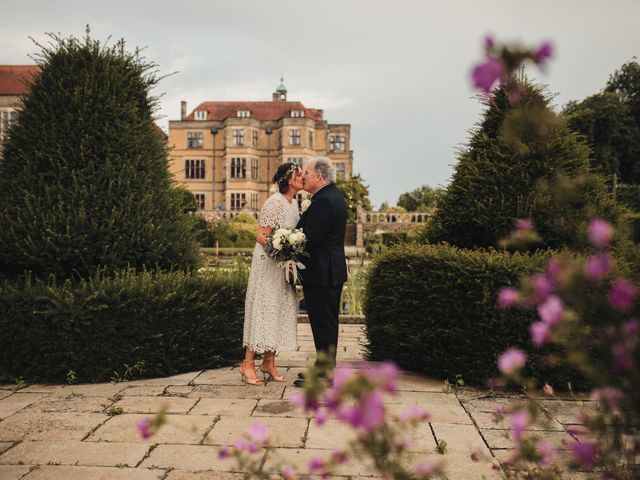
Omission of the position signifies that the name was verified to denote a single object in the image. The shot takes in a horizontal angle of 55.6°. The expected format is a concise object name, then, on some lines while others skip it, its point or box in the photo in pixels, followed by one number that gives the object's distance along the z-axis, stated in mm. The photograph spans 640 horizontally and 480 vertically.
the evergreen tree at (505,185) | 5410
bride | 5242
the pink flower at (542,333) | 1335
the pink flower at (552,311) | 1270
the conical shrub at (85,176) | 5355
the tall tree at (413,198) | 76381
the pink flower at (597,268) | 1246
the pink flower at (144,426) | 1577
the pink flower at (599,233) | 1263
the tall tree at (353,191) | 37438
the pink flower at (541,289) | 1321
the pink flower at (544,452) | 1573
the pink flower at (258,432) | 1580
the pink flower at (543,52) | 1235
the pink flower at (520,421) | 1385
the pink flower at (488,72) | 1269
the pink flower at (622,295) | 1212
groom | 5031
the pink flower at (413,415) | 1421
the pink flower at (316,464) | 1459
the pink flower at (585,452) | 1357
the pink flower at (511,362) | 1368
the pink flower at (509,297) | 1483
